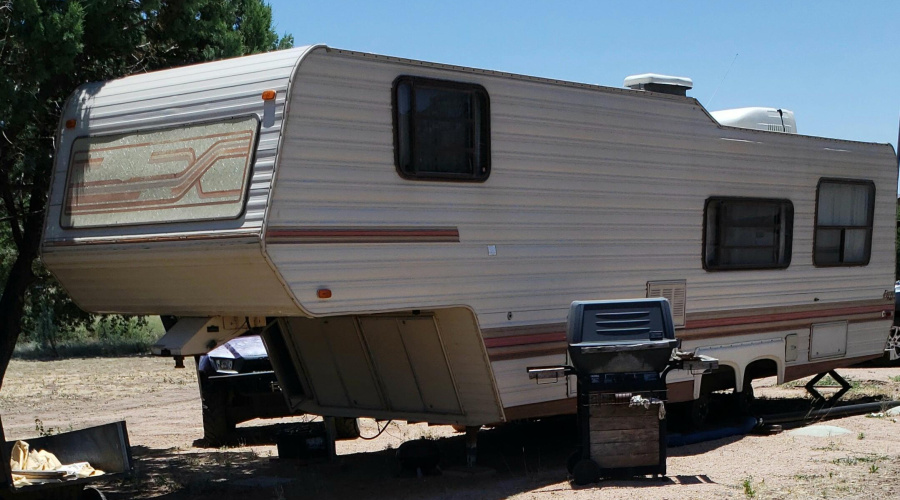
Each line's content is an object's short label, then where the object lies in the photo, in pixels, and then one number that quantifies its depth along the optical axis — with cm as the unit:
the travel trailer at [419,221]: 717
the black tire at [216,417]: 1098
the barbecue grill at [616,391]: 798
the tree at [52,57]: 846
